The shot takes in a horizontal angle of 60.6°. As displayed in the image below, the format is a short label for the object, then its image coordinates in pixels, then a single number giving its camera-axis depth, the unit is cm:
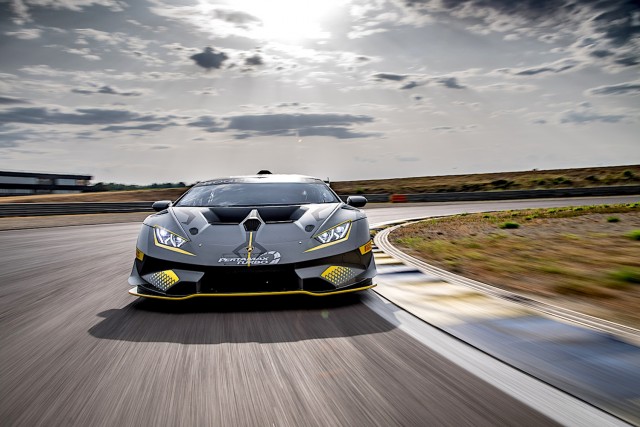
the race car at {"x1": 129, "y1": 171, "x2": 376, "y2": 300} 453
